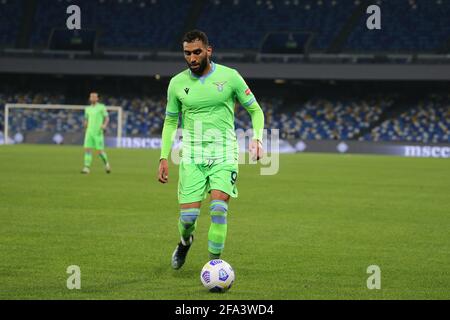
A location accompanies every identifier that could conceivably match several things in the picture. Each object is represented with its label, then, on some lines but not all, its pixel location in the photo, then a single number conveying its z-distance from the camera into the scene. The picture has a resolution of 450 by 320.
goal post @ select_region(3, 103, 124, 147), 108.19
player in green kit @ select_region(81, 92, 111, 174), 53.37
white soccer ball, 15.91
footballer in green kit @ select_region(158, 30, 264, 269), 17.44
